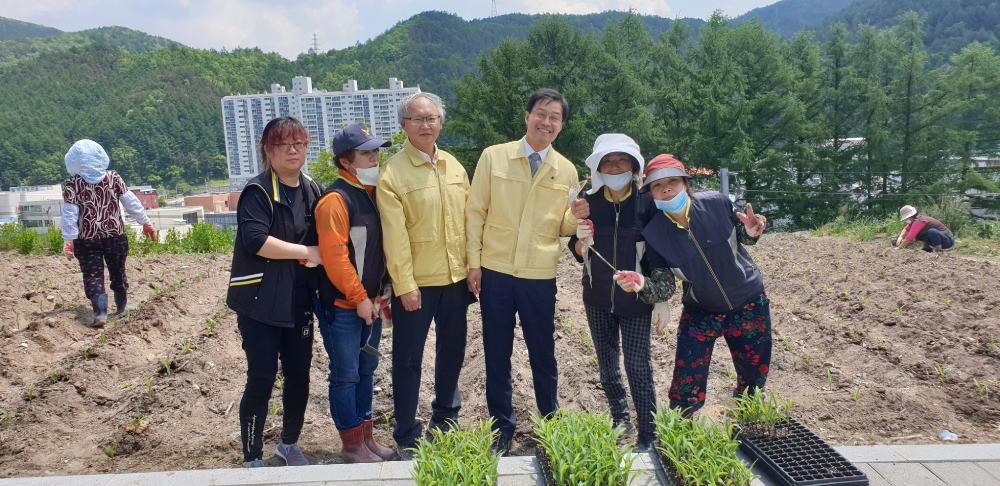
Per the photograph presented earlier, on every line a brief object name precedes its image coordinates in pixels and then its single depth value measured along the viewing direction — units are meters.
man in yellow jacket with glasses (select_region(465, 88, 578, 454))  2.86
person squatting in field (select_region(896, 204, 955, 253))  7.95
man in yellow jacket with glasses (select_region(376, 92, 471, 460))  2.76
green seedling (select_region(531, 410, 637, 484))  2.19
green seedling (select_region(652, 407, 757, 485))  2.21
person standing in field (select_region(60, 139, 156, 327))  5.09
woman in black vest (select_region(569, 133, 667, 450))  2.78
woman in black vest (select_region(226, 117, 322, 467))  2.61
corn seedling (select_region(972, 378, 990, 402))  3.51
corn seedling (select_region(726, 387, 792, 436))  2.66
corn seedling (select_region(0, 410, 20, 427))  3.53
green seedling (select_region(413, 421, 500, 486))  2.15
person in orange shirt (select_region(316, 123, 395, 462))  2.68
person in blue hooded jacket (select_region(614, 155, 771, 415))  2.71
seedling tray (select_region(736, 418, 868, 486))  2.29
